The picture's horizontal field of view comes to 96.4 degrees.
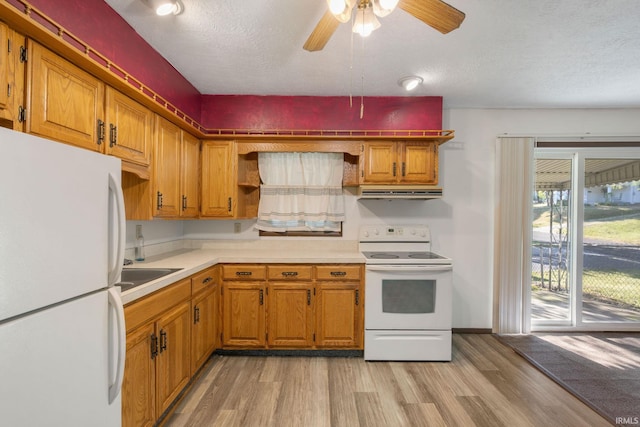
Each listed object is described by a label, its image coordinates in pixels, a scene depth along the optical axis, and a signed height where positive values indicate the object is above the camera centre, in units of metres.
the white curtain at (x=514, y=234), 3.11 -0.21
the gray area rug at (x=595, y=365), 2.00 -1.31
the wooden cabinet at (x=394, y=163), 2.82 +0.47
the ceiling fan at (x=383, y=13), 1.24 +0.93
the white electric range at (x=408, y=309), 2.54 -0.86
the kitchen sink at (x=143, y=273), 1.87 -0.44
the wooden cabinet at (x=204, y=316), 2.13 -0.86
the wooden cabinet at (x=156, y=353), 1.45 -0.84
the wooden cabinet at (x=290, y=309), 2.59 -0.88
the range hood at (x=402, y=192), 2.75 +0.21
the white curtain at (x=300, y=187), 3.11 +0.27
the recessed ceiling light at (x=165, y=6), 1.62 +1.17
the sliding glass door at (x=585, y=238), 3.24 -0.26
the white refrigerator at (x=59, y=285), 0.74 -0.23
